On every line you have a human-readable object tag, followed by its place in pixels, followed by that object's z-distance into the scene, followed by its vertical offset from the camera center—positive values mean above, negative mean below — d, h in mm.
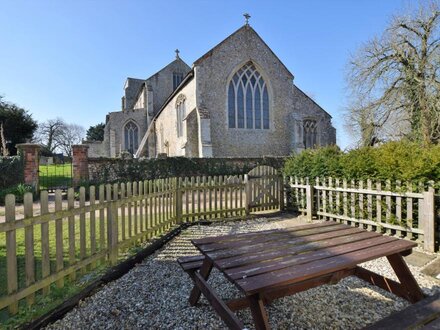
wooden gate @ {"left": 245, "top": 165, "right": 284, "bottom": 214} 8641 -897
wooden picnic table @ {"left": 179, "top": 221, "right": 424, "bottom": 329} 2123 -876
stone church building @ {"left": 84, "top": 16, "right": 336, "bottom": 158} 19359 +4313
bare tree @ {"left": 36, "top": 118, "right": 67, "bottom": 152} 52244 +6555
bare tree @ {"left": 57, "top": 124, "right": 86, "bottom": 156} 54938 +6545
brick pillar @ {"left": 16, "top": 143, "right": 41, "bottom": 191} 12219 +174
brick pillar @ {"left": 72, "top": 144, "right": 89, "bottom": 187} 13164 +142
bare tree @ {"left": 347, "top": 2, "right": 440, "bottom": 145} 16578 +4559
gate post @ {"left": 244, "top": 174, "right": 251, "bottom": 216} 8531 -982
